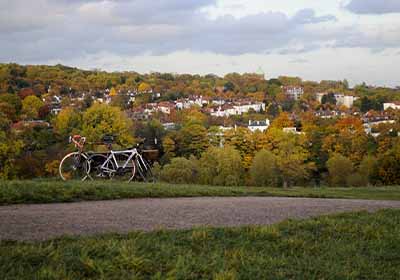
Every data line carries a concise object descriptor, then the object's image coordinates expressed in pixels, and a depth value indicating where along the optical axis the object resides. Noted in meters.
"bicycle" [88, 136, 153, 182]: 14.05
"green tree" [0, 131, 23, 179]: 36.38
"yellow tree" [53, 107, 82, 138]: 51.68
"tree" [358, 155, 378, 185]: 52.30
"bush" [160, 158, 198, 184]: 45.79
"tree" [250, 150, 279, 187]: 52.19
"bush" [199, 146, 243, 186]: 50.53
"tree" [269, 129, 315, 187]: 55.36
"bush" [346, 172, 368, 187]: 50.09
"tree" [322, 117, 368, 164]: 66.63
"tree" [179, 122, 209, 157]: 65.56
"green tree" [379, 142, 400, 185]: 50.13
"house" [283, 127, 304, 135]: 73.44
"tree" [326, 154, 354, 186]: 55.22
